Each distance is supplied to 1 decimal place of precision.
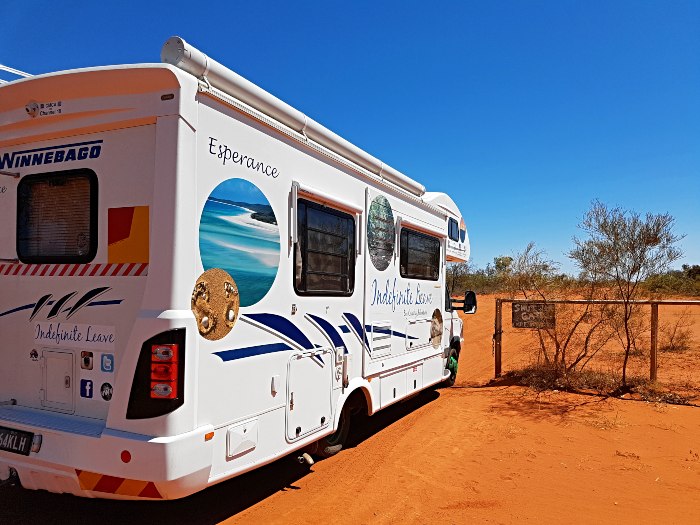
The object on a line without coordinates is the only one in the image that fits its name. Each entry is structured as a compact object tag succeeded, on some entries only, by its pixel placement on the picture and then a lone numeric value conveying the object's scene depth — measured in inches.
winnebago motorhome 117.1
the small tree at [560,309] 359.6
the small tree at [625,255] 324.5
